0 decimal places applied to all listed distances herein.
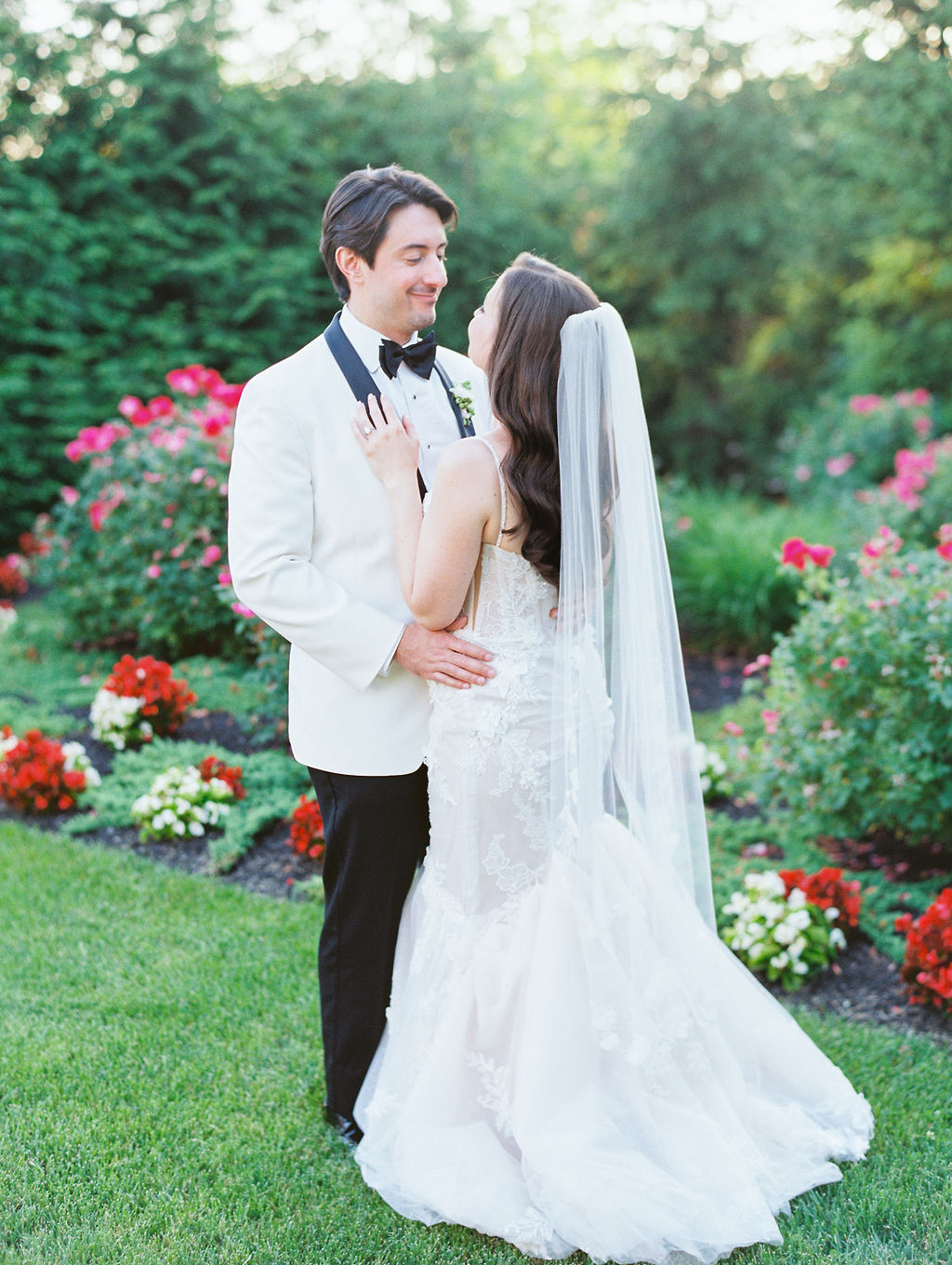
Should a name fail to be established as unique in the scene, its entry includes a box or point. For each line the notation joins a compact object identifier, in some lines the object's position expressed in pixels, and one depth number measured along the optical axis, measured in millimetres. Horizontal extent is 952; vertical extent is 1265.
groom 2588
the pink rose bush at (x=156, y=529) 6422
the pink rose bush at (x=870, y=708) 4090
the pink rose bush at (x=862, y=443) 9828
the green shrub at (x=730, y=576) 7426
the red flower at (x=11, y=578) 8836
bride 2482
